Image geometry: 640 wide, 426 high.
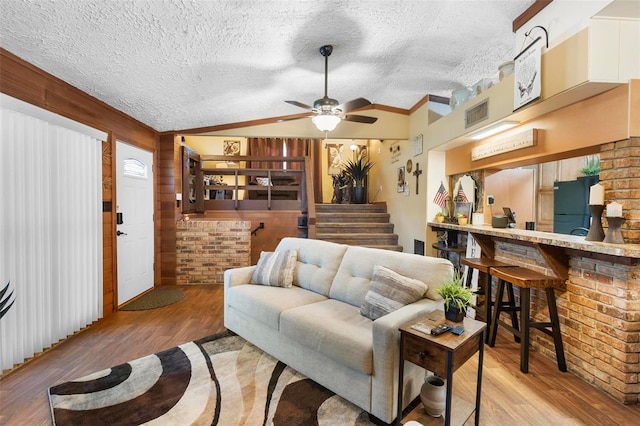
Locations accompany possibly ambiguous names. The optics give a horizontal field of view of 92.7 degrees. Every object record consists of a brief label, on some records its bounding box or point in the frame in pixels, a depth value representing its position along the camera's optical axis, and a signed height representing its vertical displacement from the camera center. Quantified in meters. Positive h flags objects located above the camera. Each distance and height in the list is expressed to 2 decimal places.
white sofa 1.73 -0.80
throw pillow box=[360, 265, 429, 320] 2.04 -0.61
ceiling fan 3.11 +1.00
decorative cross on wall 4.68 +0.49
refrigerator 3.86 +0.00
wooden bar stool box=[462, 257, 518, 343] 2.86 -0.62
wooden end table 1.47 -0.75
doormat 3.77 -1.27
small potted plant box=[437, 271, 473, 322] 1.75 -0.55
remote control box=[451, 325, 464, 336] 1.60 -0.67
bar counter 1.97 -0.74
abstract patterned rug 1.81 -1.27
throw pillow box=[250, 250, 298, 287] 2.90 -0.63
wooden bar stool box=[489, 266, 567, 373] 2.36 -0.86
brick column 1.95 +0.16
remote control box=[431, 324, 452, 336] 1.58 -0.66
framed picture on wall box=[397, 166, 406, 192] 5.32 +0.47
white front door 3.79 -0.21
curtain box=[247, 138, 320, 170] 7.71 +1.43
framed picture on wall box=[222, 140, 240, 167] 7.61 +1.41
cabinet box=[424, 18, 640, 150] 1.90 +0.91
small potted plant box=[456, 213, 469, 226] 3.76 -0.18
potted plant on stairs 6.81 +0.60
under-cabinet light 2.84 +0.76
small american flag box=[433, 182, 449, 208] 4.38 +0.12
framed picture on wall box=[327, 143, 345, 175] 7.94 +1.24
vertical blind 2.31 -0.20
